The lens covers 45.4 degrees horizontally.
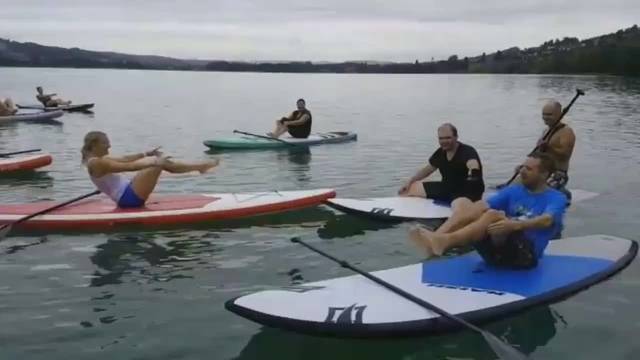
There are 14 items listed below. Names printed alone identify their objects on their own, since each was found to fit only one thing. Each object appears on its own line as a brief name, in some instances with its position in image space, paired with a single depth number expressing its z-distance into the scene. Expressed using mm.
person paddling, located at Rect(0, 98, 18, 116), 28797
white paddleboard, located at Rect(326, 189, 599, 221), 10836
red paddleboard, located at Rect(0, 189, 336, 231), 10758
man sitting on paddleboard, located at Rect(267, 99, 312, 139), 22484
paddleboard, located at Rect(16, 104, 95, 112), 32941
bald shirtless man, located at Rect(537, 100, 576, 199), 10914
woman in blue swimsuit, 10602
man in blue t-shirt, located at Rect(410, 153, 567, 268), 7395
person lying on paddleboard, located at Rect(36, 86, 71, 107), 34438
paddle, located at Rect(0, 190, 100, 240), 9844
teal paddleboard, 21562
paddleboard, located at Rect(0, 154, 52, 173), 16386
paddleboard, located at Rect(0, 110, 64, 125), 28688
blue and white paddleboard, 6430
